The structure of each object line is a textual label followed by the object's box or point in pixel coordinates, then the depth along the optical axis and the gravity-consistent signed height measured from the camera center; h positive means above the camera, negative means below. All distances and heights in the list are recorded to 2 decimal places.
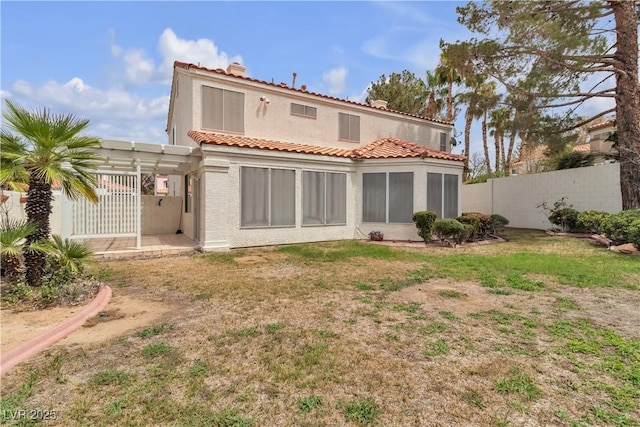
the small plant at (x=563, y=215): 17.61 -0.18
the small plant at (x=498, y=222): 17.47 -0.61
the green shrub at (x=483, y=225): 16.15 -0.68
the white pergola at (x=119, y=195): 11.74 +0.58
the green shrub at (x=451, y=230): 14.51 -0.85
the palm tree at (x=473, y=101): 17.94 +6.18
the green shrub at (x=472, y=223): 15.41 -0.54
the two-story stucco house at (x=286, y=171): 13.27 +1.85
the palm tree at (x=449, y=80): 33.19 +13.69
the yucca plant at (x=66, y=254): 6.95 -0.95
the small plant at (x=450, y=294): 7.37 -1.89
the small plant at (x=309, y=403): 3.38 -2.02
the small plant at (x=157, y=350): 4.50 -1.96
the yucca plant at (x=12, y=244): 6.41 -0.68
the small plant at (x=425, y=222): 14.81 -0.48
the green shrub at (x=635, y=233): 11.92 -0.76
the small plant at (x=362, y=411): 3.21 -2.02
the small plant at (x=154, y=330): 5.18 -1.95
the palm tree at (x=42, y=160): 6.48 +1.05
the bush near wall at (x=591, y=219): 15.71 -0.37
